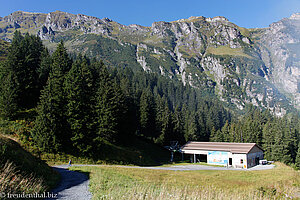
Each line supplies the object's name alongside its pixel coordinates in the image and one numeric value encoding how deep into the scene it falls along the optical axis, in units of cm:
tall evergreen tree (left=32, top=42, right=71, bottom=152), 3488
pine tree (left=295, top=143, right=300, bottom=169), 6406
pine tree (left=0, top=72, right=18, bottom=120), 3822
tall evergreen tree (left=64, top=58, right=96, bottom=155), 3819
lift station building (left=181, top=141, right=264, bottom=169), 5469
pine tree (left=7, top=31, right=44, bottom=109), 4403
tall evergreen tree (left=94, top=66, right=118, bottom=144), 4916
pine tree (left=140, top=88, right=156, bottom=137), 7219
